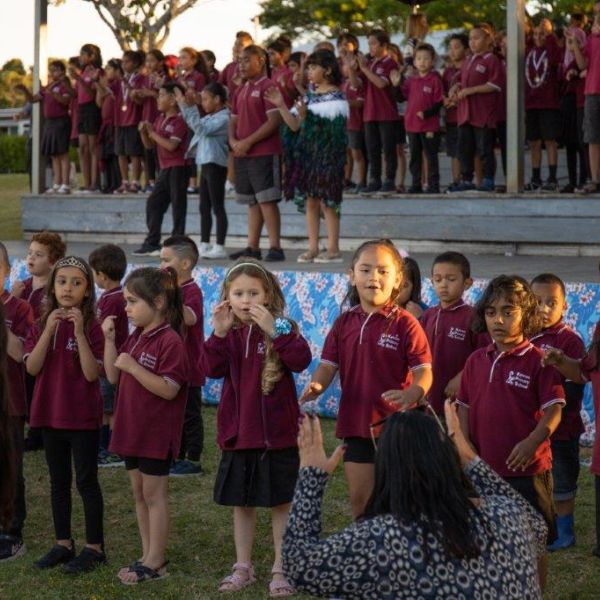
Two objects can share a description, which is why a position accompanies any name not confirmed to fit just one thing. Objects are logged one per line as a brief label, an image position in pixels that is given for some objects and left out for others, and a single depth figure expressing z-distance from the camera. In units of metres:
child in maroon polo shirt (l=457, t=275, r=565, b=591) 5.06
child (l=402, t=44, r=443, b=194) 12.08
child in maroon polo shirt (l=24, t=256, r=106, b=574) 5.66
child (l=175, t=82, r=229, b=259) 11.01
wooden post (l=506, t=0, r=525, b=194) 11.43
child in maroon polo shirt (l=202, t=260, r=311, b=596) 5.23
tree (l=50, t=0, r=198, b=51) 19.85
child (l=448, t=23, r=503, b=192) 11.76
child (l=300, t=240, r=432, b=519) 5.12
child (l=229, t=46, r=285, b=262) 10.50
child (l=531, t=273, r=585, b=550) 5.75
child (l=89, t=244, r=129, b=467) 6.70
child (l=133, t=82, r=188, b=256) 11.37
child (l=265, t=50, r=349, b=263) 10.01
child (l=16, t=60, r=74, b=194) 14.82
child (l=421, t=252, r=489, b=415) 5.95
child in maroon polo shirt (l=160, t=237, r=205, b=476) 6.96
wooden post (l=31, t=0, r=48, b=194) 14.74
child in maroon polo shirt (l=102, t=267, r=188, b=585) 5.42
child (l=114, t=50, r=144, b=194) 13.70
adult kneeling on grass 3.20
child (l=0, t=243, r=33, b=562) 5.88
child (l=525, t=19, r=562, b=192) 12.04
